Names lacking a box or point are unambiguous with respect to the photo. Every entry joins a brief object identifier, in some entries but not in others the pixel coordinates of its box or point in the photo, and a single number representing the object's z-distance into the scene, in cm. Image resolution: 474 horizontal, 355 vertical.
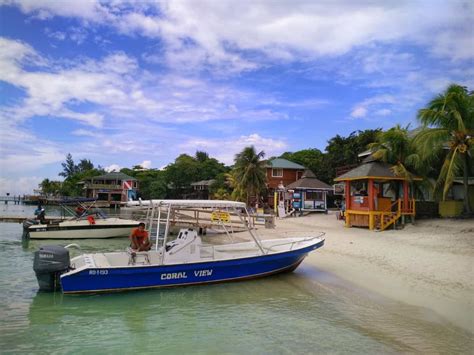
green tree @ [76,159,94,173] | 11327
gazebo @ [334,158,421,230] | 2114
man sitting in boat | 1219
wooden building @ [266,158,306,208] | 4853
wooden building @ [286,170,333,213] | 3494
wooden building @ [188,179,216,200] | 6900
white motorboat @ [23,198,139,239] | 2428
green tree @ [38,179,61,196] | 9106
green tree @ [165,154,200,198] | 7450
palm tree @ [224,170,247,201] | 4392
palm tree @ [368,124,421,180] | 2192
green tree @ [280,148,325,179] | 5638
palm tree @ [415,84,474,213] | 1956
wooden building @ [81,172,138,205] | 7461
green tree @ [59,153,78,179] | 11250
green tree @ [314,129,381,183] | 4338
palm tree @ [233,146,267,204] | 4238
